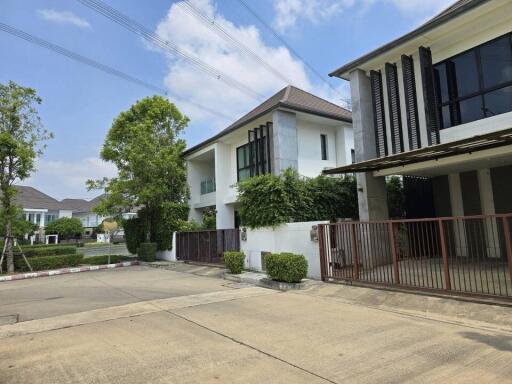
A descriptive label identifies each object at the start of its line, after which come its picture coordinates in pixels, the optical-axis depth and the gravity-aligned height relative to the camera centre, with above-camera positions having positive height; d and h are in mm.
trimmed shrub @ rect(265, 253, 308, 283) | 10195 -929
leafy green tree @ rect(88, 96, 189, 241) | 19750 +4245
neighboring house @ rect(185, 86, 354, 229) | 16297 +4590
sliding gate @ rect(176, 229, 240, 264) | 15438 -332
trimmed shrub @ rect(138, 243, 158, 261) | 19672 -655
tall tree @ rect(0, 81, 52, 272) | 16562 +4172
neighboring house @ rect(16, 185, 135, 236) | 44803 +4677
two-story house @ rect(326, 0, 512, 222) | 9875 +3607
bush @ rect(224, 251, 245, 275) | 13266 -939
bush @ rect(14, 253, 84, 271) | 17109 -940
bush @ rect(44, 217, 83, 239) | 41906 +1703
